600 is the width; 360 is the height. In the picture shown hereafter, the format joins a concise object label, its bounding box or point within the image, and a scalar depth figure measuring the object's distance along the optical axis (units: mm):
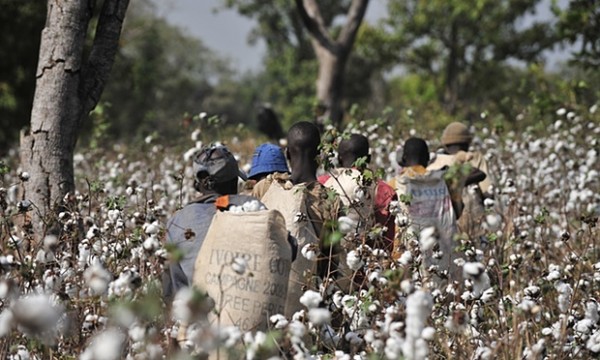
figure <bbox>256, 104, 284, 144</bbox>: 23266
